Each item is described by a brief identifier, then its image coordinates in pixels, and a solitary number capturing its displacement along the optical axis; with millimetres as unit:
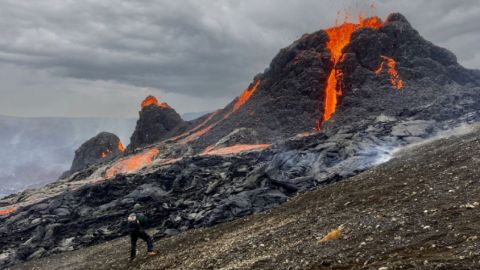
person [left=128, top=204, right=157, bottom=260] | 25781
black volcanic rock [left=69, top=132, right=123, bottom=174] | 143375
